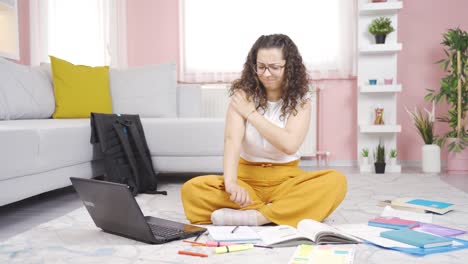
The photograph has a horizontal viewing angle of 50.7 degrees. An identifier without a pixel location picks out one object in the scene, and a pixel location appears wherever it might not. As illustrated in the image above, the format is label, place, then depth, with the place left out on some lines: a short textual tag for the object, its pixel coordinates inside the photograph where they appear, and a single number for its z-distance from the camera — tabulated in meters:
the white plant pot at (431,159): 3.79
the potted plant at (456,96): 3.76
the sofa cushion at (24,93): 2.96
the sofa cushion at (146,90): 3.65
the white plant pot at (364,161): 3.97
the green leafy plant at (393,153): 3.95
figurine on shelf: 4.03
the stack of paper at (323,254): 1.38
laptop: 1.59
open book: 1.55
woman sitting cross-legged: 1.85
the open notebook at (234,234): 1.65
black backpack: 2.80
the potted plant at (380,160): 3.89
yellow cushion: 3.41
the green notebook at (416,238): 1.54
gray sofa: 2.08
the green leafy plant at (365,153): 3.96
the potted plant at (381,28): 3.96
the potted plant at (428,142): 3.79
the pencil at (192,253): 1.51
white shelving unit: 4.05
